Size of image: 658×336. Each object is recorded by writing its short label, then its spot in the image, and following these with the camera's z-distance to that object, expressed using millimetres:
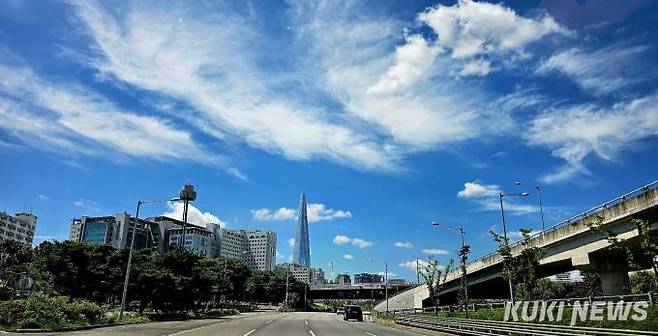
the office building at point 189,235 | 184375
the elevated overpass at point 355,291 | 131625
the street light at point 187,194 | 127738
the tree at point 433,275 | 50969
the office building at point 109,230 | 179375
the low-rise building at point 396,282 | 137125
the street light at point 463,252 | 43866
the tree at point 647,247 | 12897
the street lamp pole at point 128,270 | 33862
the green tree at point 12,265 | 75562
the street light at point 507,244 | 33781
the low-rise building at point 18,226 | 175125
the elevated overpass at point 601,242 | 27734
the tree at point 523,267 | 33188
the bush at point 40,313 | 24078
